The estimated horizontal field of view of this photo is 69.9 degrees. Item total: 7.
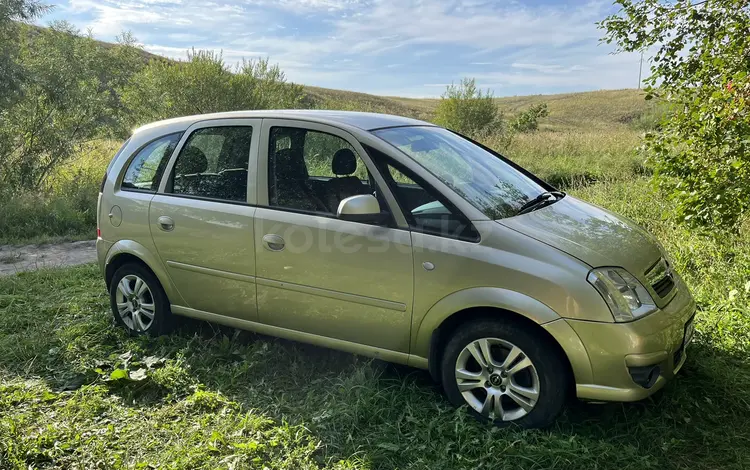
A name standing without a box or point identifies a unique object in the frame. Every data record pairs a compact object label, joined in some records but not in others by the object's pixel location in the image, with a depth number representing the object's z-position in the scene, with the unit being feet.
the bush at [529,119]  103.81
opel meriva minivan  9.34
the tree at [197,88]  59.26
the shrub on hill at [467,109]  91.97
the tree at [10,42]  36.52
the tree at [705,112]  14.94
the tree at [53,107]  41.14
